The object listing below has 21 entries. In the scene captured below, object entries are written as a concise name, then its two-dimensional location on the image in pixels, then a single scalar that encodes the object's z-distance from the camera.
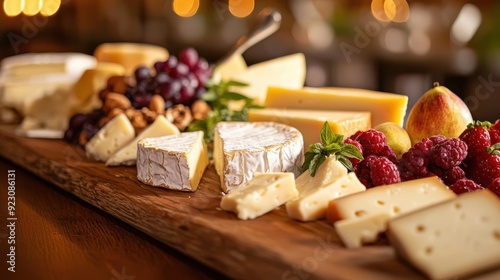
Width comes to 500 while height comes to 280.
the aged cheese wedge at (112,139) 0.86
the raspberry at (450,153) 0.67
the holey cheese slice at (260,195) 0.64
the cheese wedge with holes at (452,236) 0.53
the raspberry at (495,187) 0.64
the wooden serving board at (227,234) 0.55
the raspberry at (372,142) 0.72
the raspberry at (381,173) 0.67
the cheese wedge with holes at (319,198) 0.63
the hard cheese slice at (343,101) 0.85
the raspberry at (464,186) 0.65
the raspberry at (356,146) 0.71
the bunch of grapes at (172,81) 0.96
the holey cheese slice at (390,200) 0.61
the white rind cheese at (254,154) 0.72
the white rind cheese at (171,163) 0.72
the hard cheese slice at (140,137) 0.83
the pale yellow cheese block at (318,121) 0.81
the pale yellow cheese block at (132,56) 1.28
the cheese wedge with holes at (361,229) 0.58
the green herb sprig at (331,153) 0.70
